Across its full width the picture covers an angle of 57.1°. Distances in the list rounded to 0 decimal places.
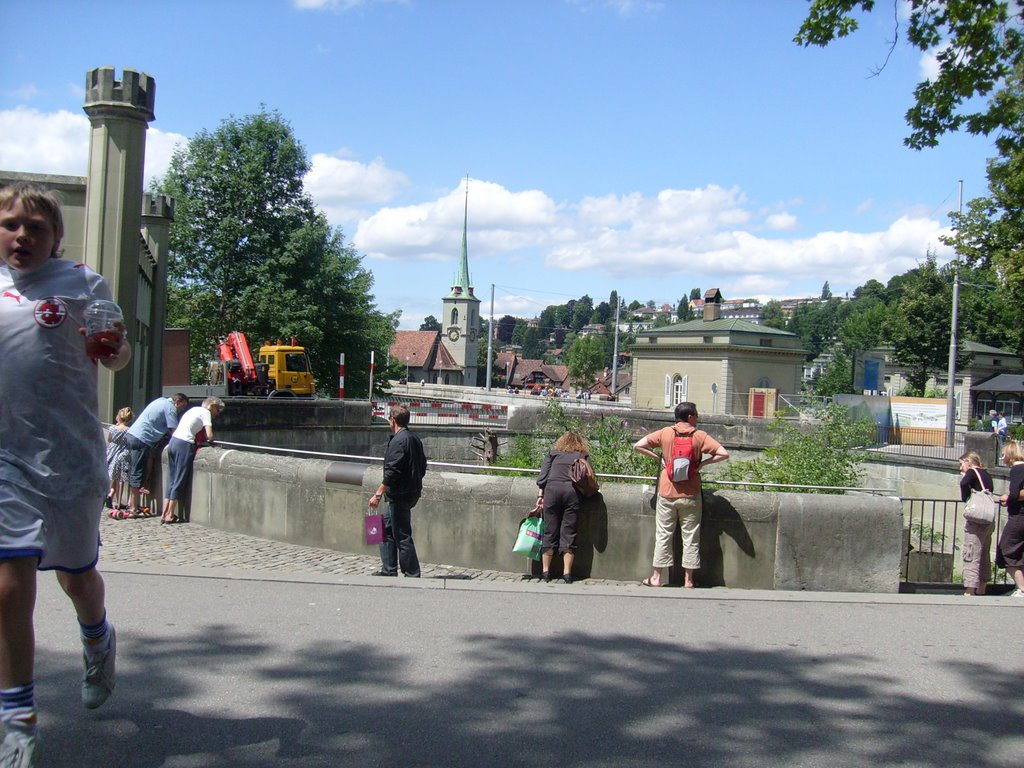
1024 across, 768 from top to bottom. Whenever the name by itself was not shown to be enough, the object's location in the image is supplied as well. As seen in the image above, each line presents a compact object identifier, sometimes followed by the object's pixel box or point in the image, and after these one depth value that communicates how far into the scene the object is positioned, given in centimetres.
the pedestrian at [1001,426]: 3731
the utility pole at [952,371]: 3498
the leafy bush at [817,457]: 1034
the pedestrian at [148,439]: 1093
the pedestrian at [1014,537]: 840
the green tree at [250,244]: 4078
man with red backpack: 748
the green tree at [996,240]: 2466
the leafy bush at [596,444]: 1045
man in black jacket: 755
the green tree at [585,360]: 11875
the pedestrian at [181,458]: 1047
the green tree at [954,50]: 966
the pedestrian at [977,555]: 894
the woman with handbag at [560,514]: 768
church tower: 14025
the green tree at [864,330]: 8050
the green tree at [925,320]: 5697
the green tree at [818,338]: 19100
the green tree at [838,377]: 7037
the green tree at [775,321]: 17705
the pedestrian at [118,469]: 1094
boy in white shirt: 301
